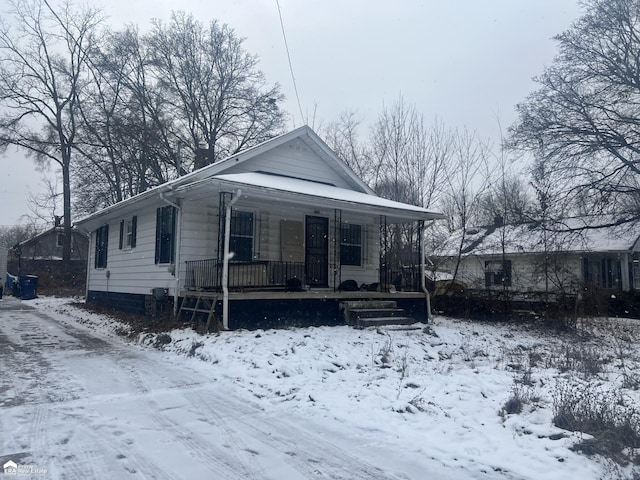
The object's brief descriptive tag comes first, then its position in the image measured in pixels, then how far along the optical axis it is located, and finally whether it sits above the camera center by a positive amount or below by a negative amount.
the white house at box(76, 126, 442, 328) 10.67 +1.05
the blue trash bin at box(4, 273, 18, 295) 29.38 -0.65
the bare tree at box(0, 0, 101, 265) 28.91 +10.98
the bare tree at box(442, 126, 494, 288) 19.14 +3.53
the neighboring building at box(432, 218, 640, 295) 17.72 +1.10
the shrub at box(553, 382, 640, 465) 4.06 -1.38
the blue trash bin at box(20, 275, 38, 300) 24.69 -0.61
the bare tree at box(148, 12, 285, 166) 28.14 +11.16
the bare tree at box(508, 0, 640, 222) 16.69 +5.99
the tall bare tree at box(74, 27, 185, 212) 27.31 +8.46
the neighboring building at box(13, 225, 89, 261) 44.66 +2.87
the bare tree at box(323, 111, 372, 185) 25.27 +6.89
